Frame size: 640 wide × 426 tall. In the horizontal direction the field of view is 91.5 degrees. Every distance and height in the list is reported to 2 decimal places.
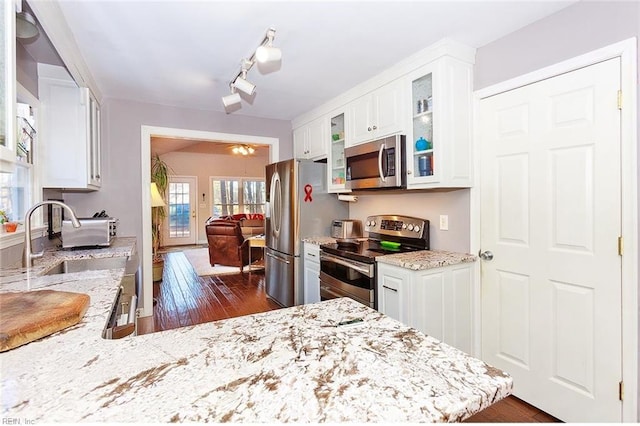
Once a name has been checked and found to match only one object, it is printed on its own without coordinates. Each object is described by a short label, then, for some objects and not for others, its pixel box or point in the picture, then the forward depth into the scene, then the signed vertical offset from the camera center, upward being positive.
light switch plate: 2.45 -0.10
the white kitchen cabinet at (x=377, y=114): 2.45 +0.83
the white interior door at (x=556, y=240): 1.62 -0.19
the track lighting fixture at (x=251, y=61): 1.86 +0.97
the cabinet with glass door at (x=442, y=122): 2.14 +0.62
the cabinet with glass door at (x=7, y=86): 0.97 +0.40
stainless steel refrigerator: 3.36 -0.04
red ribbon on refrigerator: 3.39 +0.19
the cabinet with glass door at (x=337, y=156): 3.24 +0.59
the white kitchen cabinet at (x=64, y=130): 2.46 +0.65
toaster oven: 2.42 -0.18
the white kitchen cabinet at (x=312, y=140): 3.47 +0.85
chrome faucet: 1.50 -0.11
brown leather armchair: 5.60 -0.64
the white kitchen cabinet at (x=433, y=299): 2.05 -0.62
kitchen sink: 2.13 -0.39
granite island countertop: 0.57 -0.36
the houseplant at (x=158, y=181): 5.49 +0.54
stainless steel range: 2.37 -0.36
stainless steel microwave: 2.42 +0.39
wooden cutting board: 0.84 -0.31
